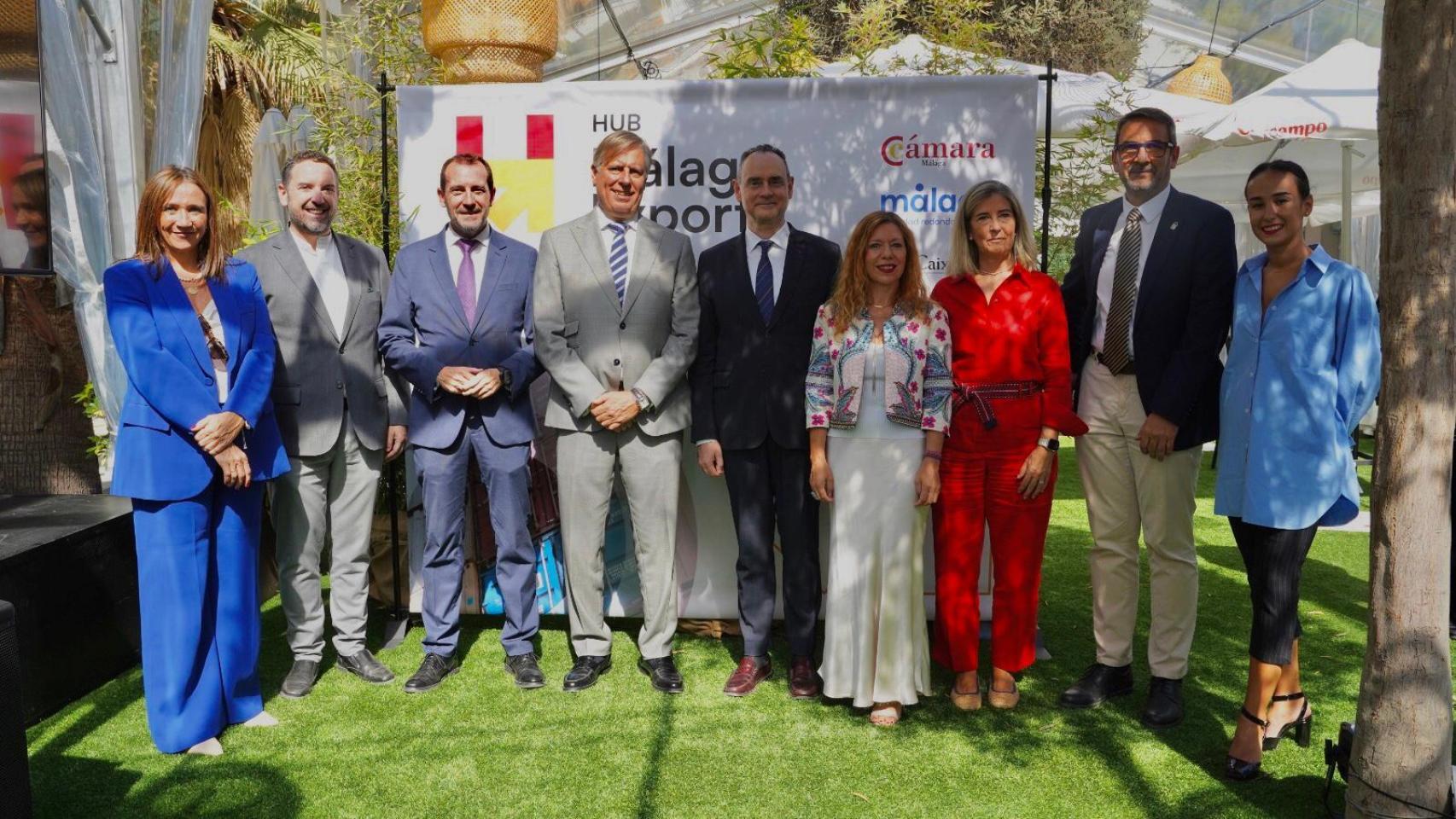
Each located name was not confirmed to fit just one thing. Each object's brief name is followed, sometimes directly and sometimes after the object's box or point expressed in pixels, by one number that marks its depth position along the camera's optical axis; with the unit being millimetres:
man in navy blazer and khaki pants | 3777
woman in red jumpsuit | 3885
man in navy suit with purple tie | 4266
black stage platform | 3941
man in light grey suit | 4188
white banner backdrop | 4781
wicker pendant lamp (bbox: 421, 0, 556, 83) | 5117
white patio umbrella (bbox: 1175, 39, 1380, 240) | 7336
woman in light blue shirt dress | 3270
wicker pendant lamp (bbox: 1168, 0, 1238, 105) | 10719
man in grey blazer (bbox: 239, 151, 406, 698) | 4176
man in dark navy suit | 4137
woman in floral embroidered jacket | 3857
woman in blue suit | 3561
